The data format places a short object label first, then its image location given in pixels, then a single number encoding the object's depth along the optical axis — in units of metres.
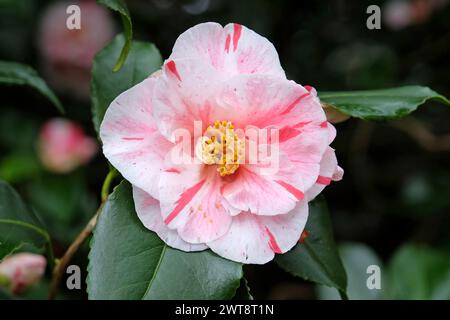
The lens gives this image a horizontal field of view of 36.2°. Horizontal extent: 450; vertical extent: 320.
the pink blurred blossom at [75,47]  0.65
